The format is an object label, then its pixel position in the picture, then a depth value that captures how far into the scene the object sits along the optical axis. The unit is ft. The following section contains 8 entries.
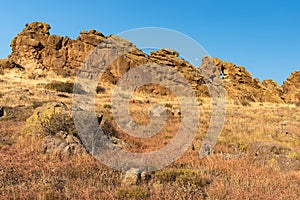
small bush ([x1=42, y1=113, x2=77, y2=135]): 37.14
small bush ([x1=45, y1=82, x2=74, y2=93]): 112.09
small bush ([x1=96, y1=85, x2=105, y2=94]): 132.00
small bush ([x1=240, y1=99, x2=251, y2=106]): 148.66
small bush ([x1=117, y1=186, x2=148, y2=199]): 19.15
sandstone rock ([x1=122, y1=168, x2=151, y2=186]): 22.38
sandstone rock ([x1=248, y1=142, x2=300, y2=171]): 31.61
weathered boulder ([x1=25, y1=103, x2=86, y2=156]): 31.81
